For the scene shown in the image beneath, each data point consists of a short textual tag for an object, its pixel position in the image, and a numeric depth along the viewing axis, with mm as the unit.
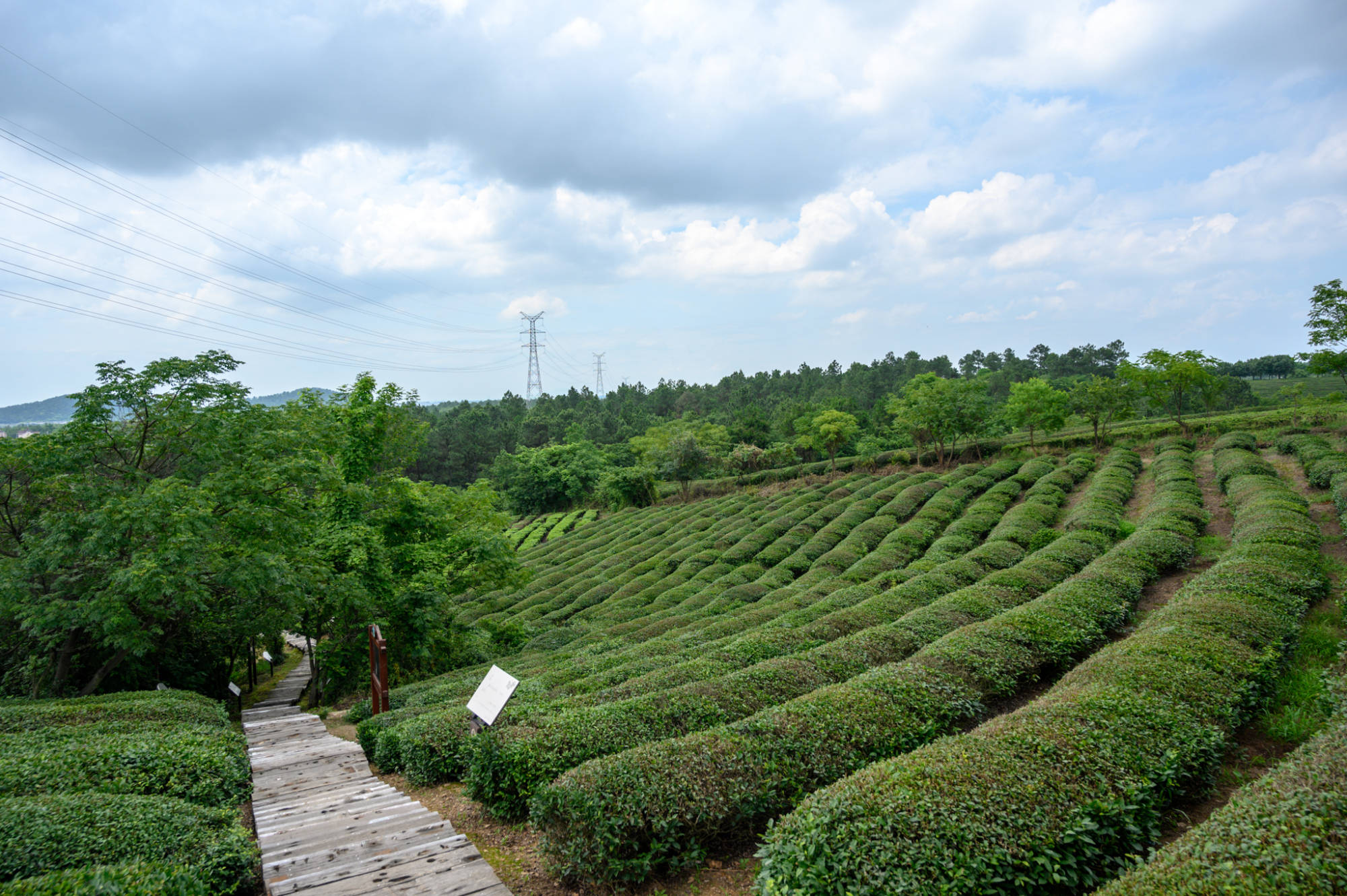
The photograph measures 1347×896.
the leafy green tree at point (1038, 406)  36625
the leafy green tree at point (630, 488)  55812
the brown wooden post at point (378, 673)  11477
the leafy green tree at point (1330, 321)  21031
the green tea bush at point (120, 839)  4242
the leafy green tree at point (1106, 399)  34969
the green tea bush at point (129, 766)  5891
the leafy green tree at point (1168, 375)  34188
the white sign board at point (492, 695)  6652
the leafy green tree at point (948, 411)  37469
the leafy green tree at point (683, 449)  51000
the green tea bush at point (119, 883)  3564
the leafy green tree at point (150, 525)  10836
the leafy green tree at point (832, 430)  46469
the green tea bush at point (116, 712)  8477
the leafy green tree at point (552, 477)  64375
